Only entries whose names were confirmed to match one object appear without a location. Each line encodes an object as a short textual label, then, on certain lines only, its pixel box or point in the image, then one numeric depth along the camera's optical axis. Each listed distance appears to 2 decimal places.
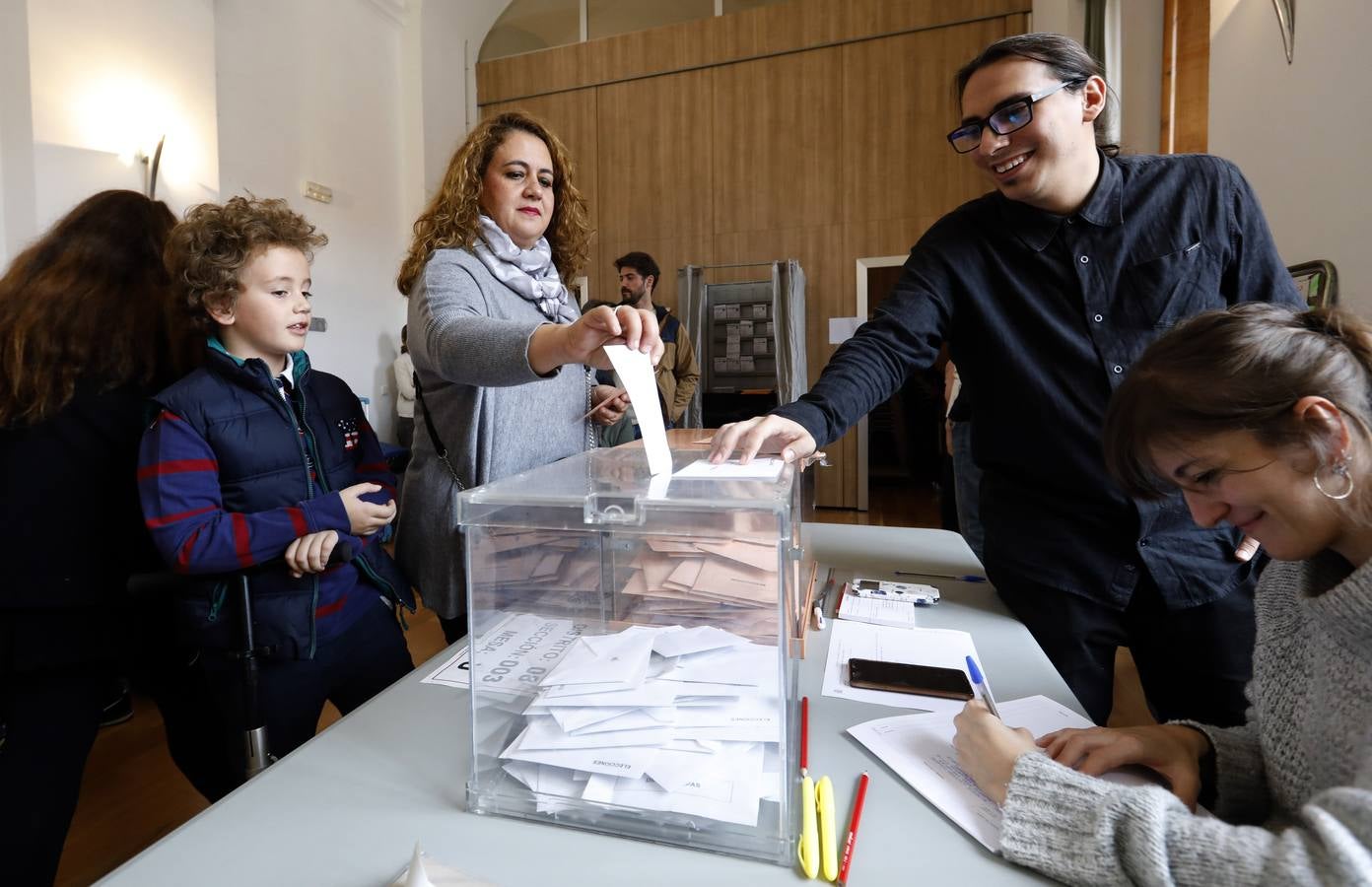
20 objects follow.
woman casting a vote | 1.14
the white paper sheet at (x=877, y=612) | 1.12
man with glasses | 1.01
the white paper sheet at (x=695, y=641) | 0.65
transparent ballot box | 0.60
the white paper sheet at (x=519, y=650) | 0.71
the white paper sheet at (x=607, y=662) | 0.66
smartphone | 0.87
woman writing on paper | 0.51
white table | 0.57
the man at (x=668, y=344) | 4.19
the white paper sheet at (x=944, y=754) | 0.63
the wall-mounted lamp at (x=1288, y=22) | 1.84
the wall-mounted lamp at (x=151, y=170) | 3.41
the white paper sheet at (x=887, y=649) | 0.88
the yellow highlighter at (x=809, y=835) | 0.57
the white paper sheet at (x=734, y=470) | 0.72
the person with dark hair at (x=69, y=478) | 1.16
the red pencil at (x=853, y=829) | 0.56
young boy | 1.10
